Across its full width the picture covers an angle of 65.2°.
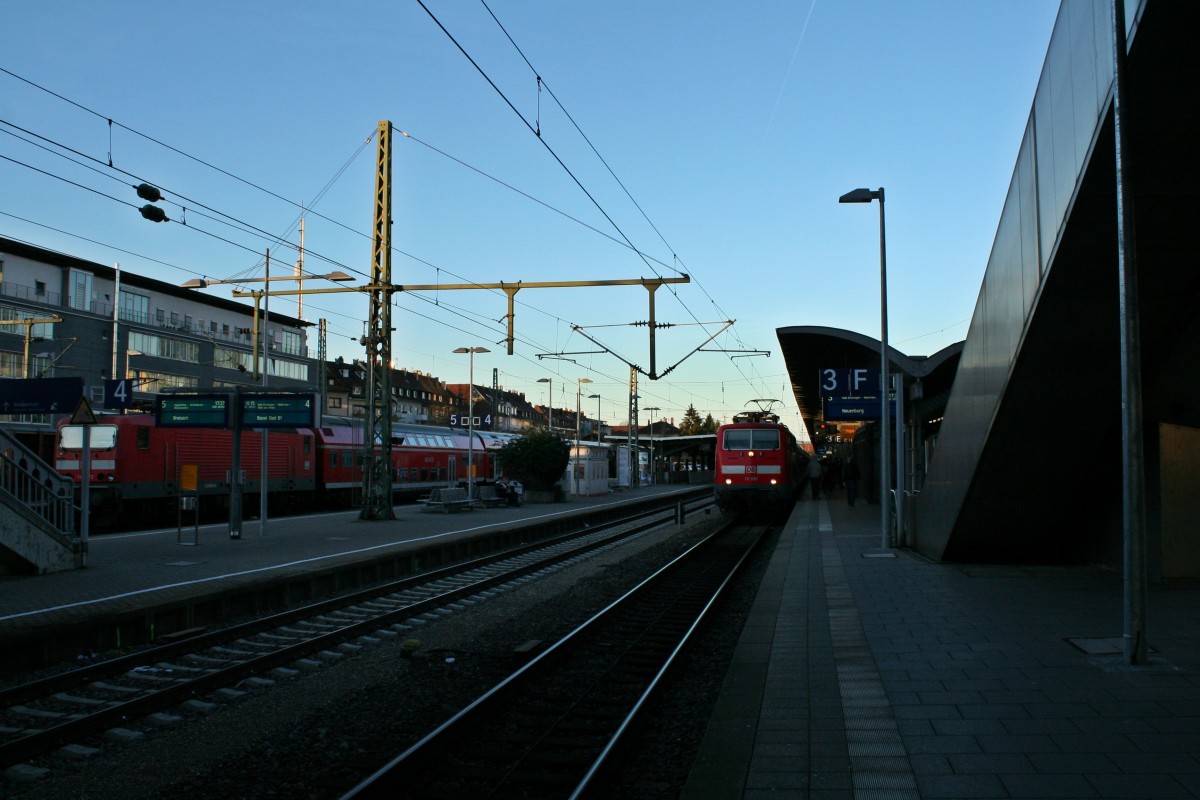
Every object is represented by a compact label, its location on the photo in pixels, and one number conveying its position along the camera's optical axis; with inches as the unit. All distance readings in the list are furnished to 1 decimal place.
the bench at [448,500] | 1122.4
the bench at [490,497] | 1261.1
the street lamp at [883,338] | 667.4
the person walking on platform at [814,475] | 1574.8
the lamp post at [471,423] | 1204.0
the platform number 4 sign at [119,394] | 930.1
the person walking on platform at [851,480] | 1240.8
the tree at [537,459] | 1396.4
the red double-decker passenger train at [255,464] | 908.6
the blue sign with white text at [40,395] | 581.2
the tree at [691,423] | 5296.3
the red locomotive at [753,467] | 1095.6
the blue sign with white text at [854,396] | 804.6
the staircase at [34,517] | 492.7
